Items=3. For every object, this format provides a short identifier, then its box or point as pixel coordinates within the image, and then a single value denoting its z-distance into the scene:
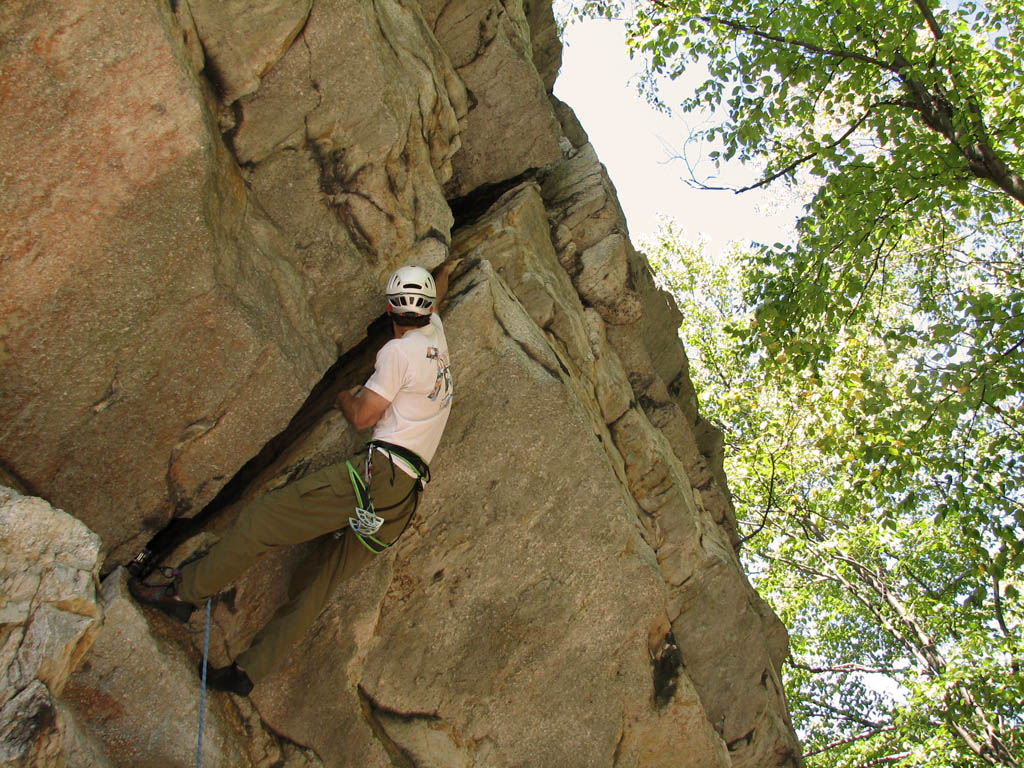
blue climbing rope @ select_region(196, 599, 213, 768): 5.18
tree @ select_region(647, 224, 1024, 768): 11.79
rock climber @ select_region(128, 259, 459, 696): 5.52
